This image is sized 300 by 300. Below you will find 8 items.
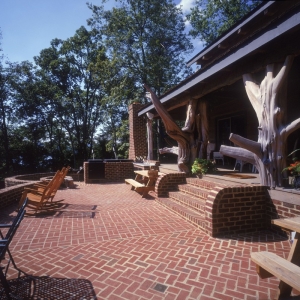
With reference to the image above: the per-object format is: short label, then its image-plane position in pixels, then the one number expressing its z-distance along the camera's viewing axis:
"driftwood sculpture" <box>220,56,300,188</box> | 3.96
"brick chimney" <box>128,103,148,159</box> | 13.00
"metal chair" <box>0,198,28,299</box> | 2.17
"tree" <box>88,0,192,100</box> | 21.06
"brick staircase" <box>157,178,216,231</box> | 4.72
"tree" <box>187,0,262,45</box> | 20.58
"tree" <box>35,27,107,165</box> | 26.19
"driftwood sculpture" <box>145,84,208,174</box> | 7.24
